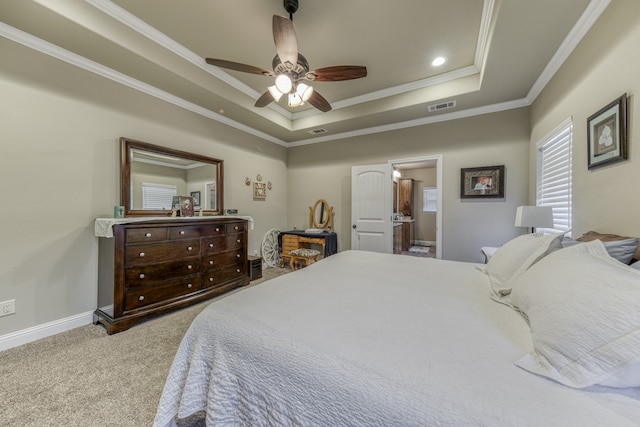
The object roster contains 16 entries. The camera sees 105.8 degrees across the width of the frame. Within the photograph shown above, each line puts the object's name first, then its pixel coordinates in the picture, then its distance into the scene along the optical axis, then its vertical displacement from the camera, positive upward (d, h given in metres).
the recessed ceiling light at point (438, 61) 2.93 +1.86
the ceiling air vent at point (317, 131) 4.59 +1.55
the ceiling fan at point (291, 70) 1.94 +1.32
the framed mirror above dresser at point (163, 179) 2.80 +0.44
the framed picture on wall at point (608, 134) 1.55 +0.55
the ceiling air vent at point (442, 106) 3.46 +1.56
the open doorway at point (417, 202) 7.44 +0.31
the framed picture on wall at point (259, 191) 4.57 +0.41
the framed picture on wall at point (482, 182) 3.48 +0.44
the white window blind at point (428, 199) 7.57 +0.41
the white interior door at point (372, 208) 4.27 +0.07
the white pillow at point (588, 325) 0.67 -0.35
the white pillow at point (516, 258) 1.39 -0.29
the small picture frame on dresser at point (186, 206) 3.26 +0.08
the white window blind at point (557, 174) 2.33 +0.42
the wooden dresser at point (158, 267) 2.37 -0.63
